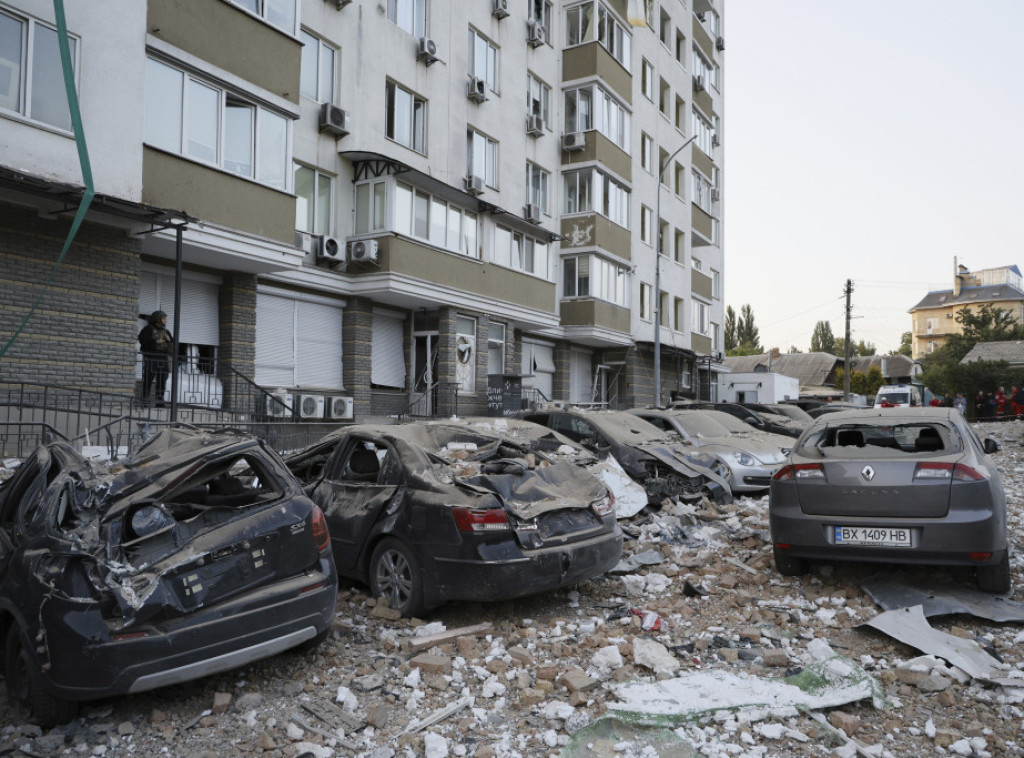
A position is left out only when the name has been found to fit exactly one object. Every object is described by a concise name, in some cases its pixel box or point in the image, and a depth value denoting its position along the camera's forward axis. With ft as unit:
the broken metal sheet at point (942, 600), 17.39
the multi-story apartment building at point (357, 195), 35.24
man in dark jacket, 40.63
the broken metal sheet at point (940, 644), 14.16
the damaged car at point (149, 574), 11.72
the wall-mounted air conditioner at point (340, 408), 50.47
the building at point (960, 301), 295.01
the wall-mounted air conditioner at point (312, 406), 47.65
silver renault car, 17.89
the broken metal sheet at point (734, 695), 12.66
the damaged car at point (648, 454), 32.78
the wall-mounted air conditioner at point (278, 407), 46.88
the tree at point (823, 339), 351.25
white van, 130.93
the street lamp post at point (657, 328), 80.38
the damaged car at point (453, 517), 17.15
